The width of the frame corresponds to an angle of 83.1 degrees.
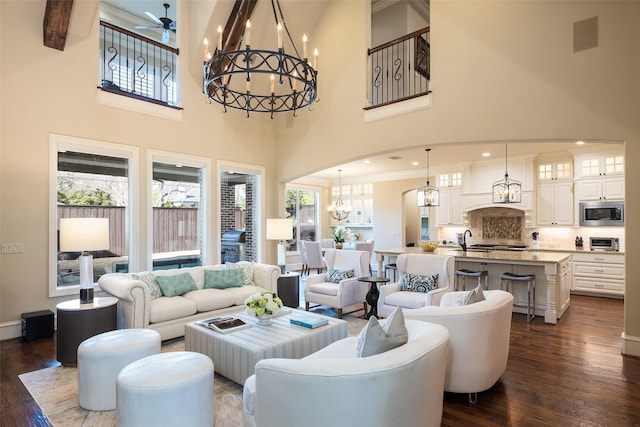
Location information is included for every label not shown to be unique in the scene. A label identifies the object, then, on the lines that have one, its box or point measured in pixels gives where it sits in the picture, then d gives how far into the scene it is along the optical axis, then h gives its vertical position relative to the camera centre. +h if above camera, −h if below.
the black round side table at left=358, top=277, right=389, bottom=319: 4.92 -1.03
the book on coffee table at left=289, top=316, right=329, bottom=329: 3.43 -0.99
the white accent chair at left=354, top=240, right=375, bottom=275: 9.43 -0.69
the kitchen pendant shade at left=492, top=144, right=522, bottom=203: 6.55 +0.62
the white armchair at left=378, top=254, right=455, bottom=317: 4.55 -0.88
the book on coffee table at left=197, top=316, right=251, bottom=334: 3.37 -1.01
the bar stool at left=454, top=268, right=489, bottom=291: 5.58 -0.87
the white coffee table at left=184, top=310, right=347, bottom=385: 2.95 -1.07
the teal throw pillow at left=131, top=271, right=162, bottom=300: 4.36 -0.75
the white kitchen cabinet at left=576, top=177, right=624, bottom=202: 6.79 +0.57
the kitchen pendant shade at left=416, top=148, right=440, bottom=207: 6.91 +0.43
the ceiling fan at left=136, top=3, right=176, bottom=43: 6.25 +3.48
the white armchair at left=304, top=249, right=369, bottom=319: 5.22 -0.99
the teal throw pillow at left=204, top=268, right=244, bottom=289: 5.02 -0.82
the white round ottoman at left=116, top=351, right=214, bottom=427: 2.18 -1.07
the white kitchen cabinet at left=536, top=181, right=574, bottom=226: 7.37 +0.31
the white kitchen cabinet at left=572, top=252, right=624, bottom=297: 6.64 -1.05
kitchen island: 5.11 -0.79
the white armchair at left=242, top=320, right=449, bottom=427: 1.59 -0.78
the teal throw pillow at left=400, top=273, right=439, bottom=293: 4.77 -0.85
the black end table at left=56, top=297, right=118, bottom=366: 3.53 -1.04
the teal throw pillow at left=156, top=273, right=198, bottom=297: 4.52 -0.81
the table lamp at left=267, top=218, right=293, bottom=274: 5.50 -0.13
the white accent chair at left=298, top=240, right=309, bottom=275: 9.38 -0.84
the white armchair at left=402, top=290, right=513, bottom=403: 2.69 -0.91
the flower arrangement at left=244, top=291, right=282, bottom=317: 3.50 -0.83
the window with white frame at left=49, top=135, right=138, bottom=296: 4.75 +0.37
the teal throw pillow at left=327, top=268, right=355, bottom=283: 5.52 -0.85
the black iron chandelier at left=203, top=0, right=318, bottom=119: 2.69 +1.25
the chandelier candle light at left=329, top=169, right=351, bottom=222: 11.01 +0.32
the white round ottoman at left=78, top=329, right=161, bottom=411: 2.70 -1.10
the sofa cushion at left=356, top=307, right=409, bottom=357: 1.95 -0.65
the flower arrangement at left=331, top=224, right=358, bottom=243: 10.37 -0.43
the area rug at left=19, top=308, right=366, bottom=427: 2.58 -1.42
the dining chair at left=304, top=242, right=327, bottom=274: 9.11 -0.88
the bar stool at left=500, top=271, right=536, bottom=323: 5.14 -0.93
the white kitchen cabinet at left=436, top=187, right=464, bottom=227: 8.85 +0.27
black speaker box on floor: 4.28 -1.24
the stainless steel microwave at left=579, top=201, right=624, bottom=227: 6.80 +0.09
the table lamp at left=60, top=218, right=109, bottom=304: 3.64 -0.18
